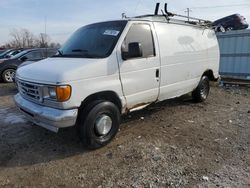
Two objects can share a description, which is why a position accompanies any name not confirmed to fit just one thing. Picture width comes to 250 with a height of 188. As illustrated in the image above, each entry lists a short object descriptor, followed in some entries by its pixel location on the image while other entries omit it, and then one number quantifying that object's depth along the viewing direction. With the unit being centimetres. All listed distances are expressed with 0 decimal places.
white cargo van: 288
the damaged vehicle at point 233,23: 1158
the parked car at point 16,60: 883
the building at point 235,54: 796
